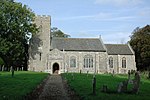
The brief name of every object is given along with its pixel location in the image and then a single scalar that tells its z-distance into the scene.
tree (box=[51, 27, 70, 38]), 66.21
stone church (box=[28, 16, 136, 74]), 39.61
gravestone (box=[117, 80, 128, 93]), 11.84
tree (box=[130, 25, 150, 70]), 43.55
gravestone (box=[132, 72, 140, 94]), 11.90
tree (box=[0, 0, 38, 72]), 35.90
